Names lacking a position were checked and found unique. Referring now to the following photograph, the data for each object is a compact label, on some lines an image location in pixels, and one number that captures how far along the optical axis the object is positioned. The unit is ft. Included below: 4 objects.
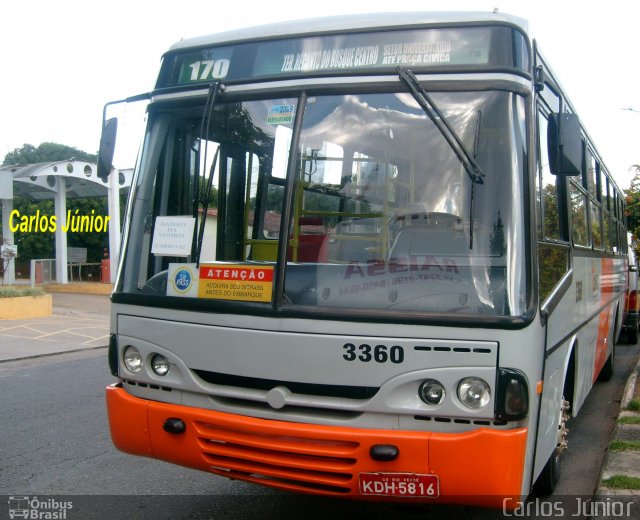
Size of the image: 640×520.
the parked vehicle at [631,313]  46.35
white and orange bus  11.82
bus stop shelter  81.82
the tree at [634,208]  41.39
